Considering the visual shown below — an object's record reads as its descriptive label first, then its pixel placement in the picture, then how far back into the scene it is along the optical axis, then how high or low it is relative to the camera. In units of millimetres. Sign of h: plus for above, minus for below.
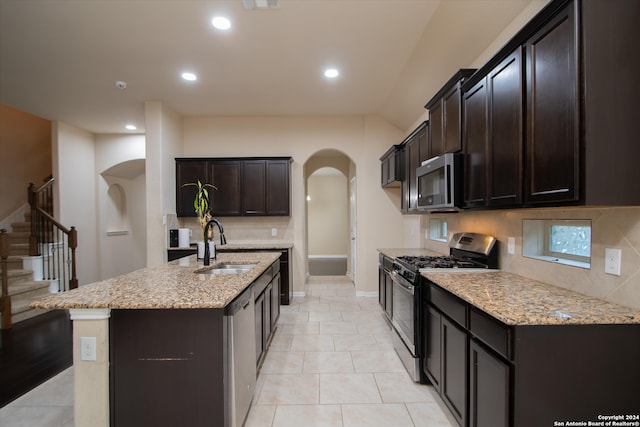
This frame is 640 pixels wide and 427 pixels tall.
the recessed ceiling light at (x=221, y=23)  2576 +1712
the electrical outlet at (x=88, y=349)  1496 -699
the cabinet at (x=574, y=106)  1229 +484
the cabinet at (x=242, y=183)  4770 +482
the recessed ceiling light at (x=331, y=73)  3527 +1714
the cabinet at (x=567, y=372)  1248 -697
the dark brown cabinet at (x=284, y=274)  4504 -958
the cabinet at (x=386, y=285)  3374 -917
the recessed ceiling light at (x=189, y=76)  3559 +1698
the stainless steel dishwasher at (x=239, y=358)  1593 -887
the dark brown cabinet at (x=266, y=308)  2494 -952
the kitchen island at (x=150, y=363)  1500 -782
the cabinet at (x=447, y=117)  2305 +822
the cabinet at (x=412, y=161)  3213 +601
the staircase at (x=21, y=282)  3971 -1040
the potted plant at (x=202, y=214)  2744 -23
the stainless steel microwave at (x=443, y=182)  2320 +252
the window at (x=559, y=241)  1714 -198
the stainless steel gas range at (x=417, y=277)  2400 -584
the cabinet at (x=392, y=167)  4102 +672
